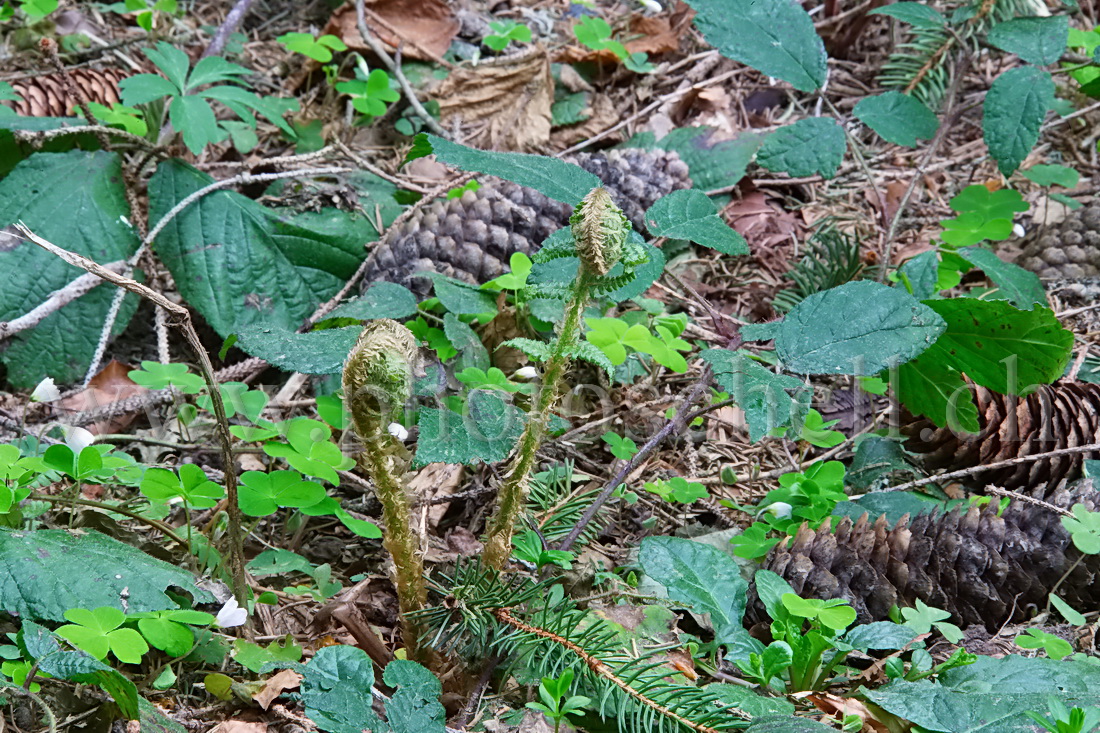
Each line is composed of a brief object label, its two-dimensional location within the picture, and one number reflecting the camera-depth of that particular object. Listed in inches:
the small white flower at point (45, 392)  74.8
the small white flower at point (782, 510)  74.5
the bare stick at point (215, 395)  69.0
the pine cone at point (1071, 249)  80.9
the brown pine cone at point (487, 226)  79.2
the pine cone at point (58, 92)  81.6
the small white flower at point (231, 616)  71.3
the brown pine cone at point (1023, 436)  75.9
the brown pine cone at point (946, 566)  73.2
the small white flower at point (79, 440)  73.1
